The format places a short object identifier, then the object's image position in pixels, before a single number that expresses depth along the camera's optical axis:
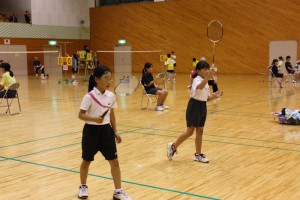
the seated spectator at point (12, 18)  34.58
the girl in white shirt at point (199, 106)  6.27
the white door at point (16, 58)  33.62
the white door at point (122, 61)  38.22
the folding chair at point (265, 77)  26.08
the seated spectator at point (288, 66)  22.31
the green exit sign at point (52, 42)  36.59
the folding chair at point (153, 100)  13.11
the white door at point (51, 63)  37.25
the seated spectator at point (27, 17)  35.41
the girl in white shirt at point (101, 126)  4.50
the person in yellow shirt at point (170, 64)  26.59
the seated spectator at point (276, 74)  20.70
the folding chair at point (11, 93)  11.81
